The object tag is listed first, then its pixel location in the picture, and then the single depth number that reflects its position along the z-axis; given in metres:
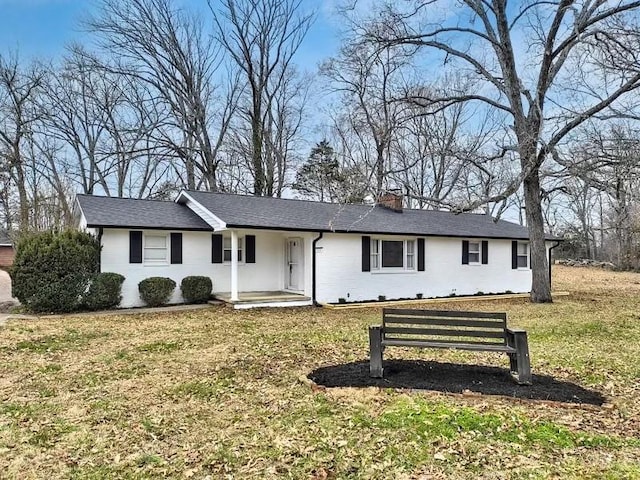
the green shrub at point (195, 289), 15.34
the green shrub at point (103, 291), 13.78
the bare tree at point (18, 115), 26.92
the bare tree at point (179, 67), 27.22
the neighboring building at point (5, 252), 35.25
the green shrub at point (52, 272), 13.23
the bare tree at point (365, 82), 16.55
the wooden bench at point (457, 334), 6.02
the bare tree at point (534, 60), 12.95
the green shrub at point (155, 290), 14.66
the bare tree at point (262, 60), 29.88
